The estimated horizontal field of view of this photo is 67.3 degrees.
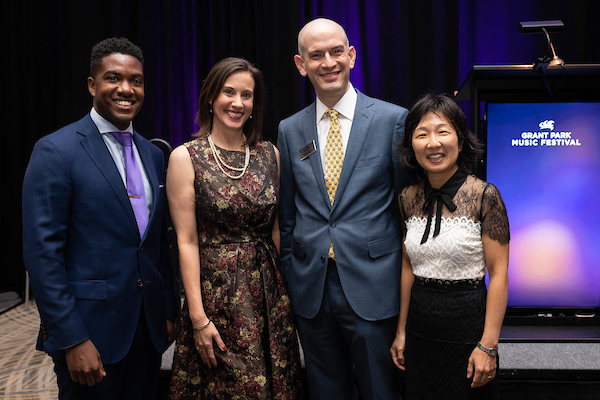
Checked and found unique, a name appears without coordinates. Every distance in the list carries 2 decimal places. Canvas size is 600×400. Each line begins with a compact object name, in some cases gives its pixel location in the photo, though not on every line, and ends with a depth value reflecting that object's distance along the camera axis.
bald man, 1.73
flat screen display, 2.61
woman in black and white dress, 1.52
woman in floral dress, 1.71
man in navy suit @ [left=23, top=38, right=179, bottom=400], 1.43
